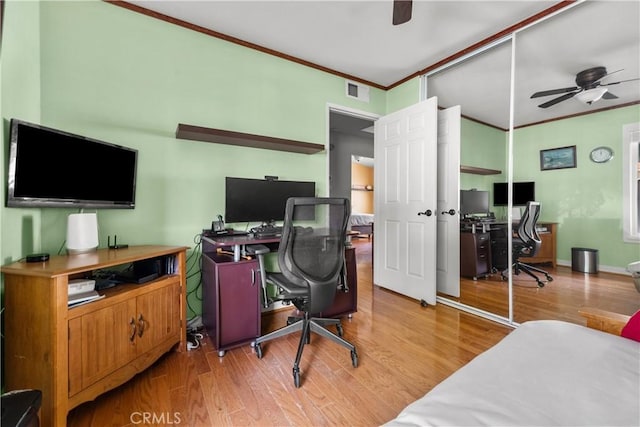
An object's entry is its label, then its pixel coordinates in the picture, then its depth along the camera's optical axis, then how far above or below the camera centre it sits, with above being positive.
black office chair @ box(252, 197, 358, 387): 1.66 -0.33
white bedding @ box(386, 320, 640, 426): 0.52 -0.41
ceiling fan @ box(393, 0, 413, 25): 1.49 +1.19
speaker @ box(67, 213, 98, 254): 1.57 -0.13
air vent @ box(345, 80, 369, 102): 3.22 +1.54
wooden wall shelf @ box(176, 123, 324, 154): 2.10 +0.66
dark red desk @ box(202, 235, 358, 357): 1.84 -0.59
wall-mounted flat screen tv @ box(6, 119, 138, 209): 1.35 +0.26
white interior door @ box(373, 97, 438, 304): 2.74 +0.14
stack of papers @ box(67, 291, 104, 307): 1.25 -0.42
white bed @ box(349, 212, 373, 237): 7.62 -0.32
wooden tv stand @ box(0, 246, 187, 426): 1.14 -0.60
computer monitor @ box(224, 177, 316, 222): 2.33 +0.14
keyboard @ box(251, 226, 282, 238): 2.19 -0.16
